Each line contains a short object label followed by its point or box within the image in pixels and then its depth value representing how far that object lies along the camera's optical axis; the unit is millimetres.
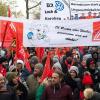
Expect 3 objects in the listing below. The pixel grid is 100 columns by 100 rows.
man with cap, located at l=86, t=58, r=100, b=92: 6685
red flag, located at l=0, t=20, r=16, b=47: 8218
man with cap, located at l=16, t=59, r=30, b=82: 6943
